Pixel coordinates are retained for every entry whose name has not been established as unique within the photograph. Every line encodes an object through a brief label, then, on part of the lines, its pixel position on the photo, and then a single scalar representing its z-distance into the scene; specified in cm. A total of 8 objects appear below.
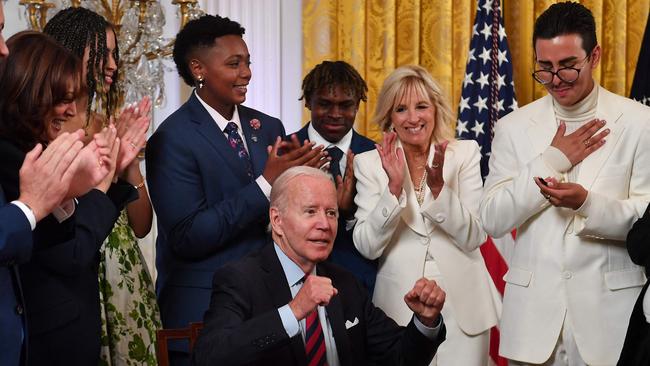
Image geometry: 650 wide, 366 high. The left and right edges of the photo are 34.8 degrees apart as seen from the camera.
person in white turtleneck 354
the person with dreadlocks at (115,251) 347
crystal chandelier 464
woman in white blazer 392
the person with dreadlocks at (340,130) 419
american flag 598
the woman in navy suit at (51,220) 269
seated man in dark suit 265
